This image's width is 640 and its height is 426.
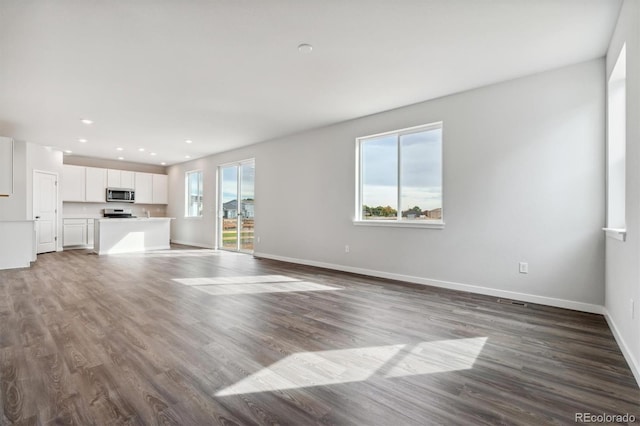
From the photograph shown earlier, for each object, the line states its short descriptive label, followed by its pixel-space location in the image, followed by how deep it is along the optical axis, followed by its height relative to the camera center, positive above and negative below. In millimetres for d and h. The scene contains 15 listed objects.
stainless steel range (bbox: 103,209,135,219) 9009 -59
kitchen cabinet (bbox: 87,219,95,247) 8785 -578
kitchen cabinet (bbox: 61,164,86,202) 8234 +756
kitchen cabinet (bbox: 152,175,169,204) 10039 +724
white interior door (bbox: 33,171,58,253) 7250 +35
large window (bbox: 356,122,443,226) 4418 +560
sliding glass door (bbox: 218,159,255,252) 7648 +156
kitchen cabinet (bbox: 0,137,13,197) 5367 +778
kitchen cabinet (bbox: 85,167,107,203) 8633 +747
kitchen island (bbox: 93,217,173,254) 7434 -606
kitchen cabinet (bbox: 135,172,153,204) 9617 +742
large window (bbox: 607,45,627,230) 2887 +605
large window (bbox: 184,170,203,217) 9195 +551
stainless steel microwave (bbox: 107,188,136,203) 8969 +478
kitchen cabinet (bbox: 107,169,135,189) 9000 +966
